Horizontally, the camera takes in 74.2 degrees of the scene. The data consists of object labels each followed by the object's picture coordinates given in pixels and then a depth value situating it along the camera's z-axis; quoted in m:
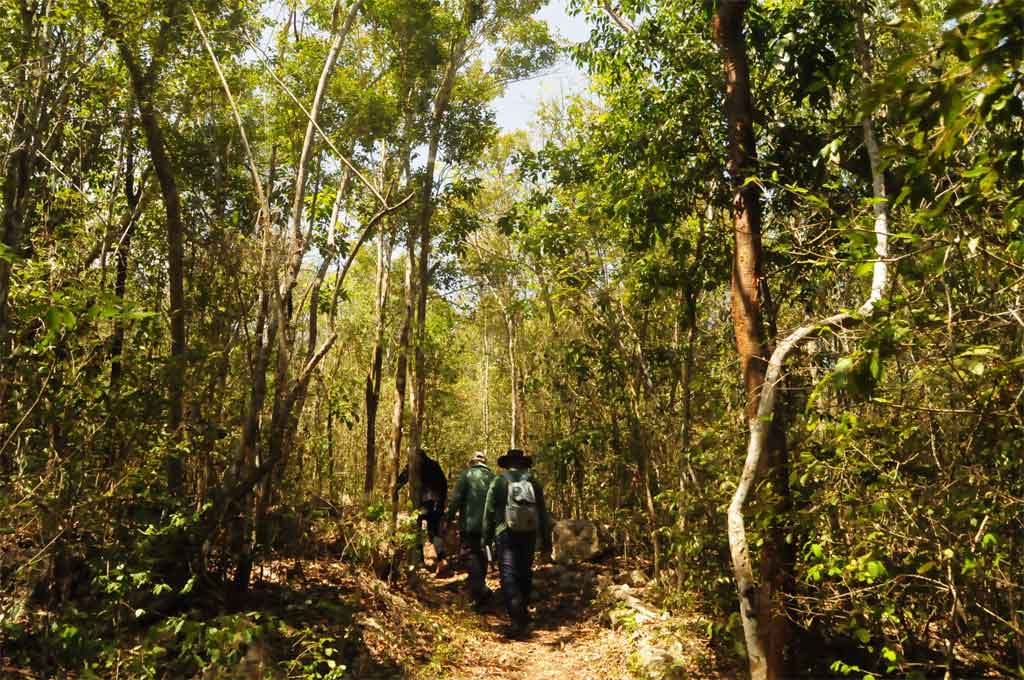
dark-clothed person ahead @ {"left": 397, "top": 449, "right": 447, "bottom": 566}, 9.54
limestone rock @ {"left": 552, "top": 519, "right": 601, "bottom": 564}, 10.34
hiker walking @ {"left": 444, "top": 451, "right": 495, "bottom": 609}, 8.03
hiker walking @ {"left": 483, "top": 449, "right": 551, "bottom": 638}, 7.23
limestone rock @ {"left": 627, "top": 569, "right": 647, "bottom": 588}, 8.53
